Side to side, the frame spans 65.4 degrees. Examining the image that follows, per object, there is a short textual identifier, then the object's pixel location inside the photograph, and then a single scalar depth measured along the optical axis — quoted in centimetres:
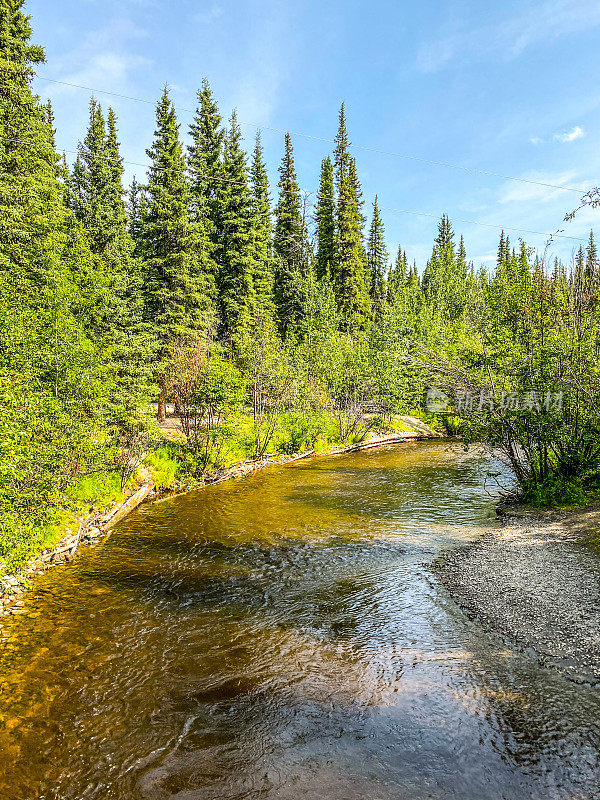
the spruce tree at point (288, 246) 3891
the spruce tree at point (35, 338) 820
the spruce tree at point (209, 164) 2991
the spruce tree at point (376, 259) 5388
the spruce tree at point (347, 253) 4156
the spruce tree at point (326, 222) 4356
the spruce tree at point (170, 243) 2353
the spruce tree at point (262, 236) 3065
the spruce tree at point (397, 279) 5188
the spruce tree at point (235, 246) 2853
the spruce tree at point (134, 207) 4147
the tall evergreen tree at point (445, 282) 4828
